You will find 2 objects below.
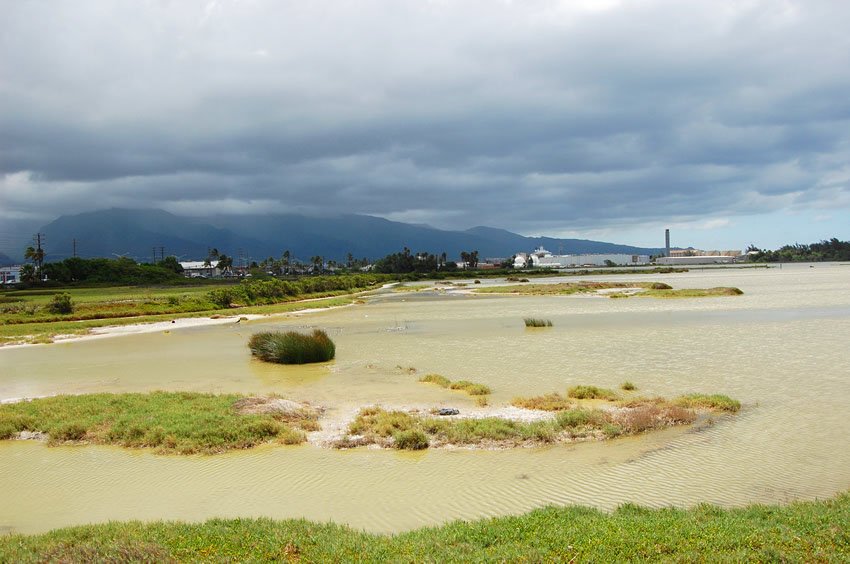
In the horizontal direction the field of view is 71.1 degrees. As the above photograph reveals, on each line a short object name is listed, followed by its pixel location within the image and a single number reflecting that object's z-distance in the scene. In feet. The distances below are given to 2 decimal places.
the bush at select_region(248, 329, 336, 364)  88.17
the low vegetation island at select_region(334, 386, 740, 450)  42.68
